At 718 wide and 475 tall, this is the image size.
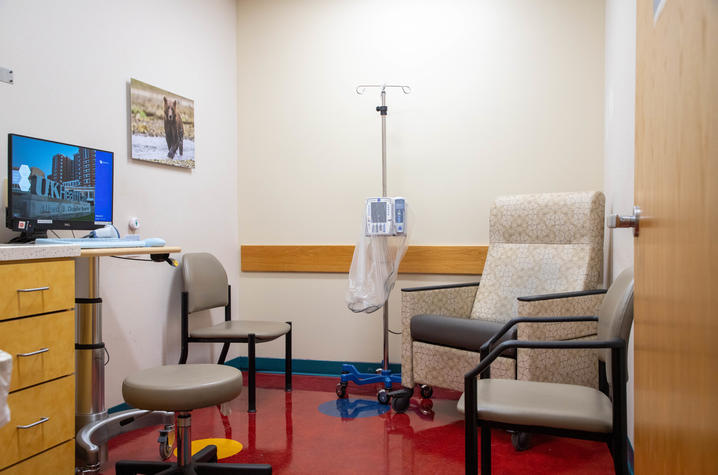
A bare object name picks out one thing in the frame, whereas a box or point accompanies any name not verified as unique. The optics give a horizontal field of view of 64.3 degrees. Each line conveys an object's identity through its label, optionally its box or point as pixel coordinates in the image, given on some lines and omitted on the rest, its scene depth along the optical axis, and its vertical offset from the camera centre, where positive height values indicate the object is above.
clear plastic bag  3.24 -0.21
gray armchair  1.44 -0.47
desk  2.28 -0.56
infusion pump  3.24 +0.09
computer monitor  2.06 +0.18
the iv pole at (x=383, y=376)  3.07 -0.83
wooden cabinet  1.68 -0.41
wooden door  0.68 -0.01
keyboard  2.09 -0.04
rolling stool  1.75 -0.51
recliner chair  2.55 -0.34
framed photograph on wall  3.02 +0.60
